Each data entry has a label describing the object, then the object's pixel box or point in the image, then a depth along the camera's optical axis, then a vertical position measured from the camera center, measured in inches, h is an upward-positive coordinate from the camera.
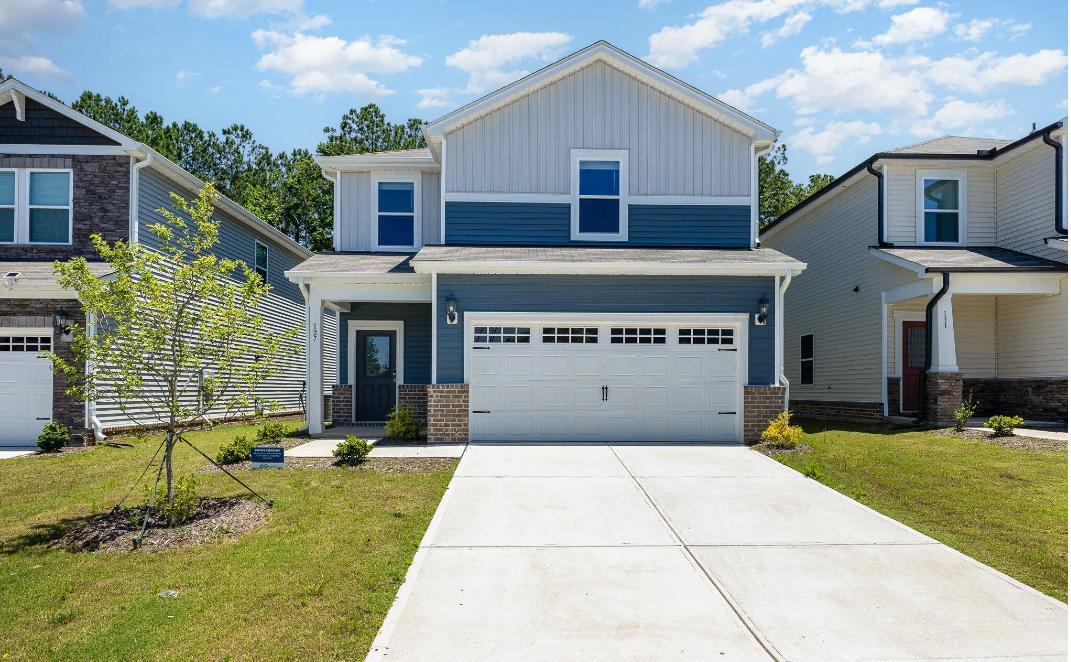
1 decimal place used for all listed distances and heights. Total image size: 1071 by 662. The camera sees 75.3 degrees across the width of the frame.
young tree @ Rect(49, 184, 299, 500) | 278.2 +9.2
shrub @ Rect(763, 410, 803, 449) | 466.3 -60.6
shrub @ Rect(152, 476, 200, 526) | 278.4 -66.0
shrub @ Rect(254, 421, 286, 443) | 486.0 -64.4
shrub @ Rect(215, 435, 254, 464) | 422.9 -67.4
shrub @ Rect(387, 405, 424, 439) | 512.4 -61.8
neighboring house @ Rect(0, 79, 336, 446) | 507.5 +93.6
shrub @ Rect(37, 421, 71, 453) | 481.4 -68.1
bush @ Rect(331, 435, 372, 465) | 410.3 -64.8
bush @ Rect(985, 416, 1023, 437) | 479.5 -55.0
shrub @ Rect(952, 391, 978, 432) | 523.5 -53.4
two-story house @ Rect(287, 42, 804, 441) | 497.0 +53.2
